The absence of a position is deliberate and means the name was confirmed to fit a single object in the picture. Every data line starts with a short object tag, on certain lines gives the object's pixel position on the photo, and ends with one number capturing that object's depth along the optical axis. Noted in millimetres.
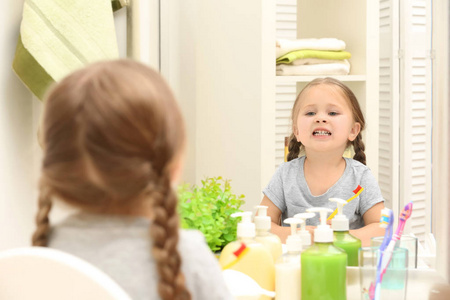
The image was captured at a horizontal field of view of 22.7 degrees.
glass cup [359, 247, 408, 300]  2188
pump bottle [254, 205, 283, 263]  2270
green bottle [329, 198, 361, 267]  2288
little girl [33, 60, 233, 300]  1667
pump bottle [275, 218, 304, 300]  2193
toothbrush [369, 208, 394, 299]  2182
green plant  2321
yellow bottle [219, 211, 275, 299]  2207
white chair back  1563
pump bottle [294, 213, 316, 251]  2235
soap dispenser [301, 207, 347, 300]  2170
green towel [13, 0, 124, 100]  2425
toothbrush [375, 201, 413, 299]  2182
